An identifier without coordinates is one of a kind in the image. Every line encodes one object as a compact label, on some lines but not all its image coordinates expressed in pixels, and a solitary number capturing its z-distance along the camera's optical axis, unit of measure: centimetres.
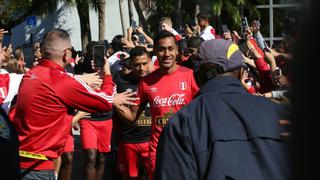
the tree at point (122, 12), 2504
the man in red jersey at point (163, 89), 571
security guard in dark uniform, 239
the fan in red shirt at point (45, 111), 506
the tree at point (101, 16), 3056
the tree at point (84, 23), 3375
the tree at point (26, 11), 3425
